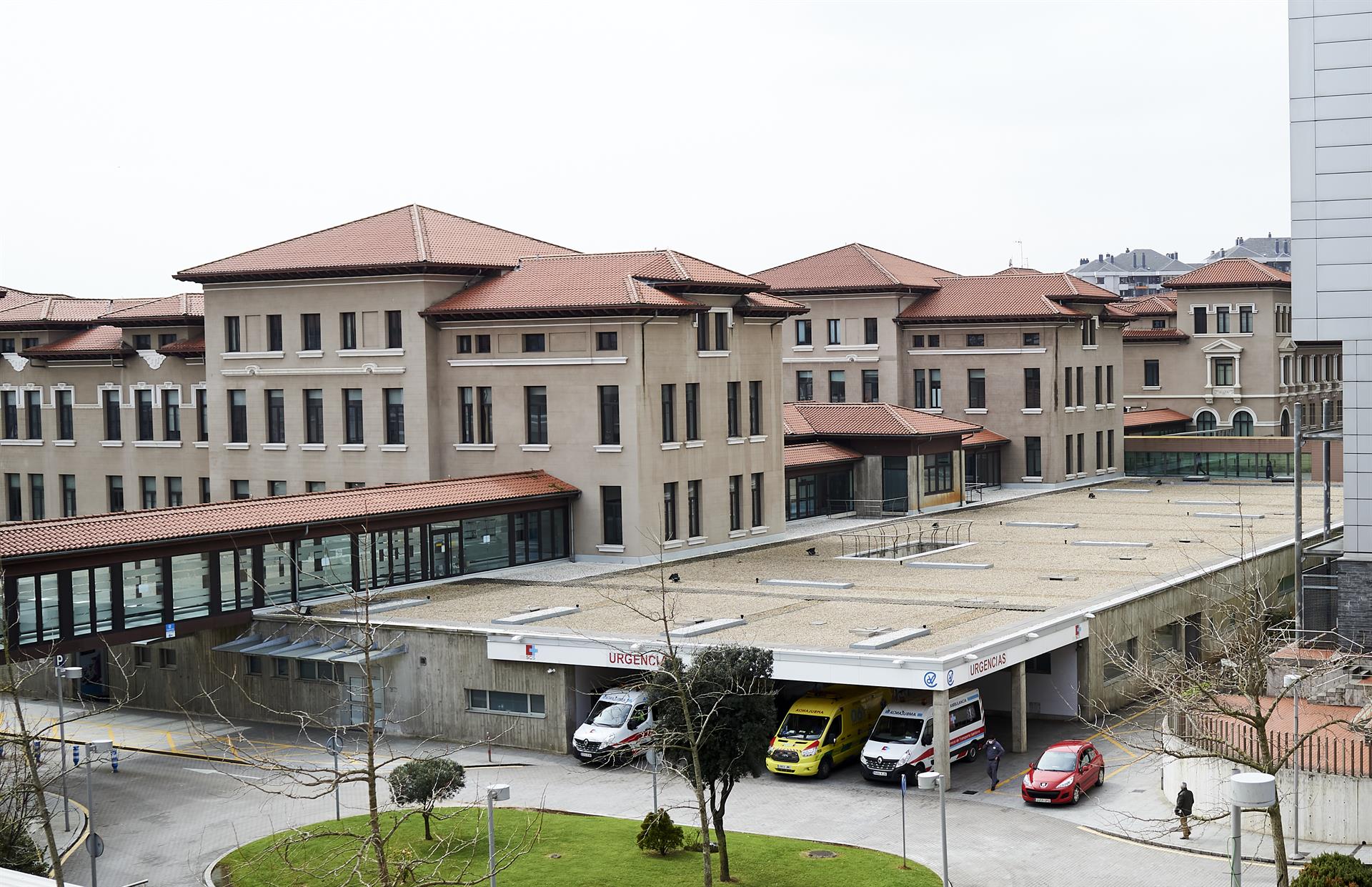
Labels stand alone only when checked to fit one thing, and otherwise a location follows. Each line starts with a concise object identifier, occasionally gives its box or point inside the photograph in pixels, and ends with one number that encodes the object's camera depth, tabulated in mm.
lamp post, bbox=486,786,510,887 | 26562
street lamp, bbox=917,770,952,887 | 29109
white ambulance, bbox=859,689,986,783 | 36969
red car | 35344
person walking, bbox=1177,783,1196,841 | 32500
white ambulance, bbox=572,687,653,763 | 39250
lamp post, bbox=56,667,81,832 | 34781
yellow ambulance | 38031
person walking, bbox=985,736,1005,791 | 37156
